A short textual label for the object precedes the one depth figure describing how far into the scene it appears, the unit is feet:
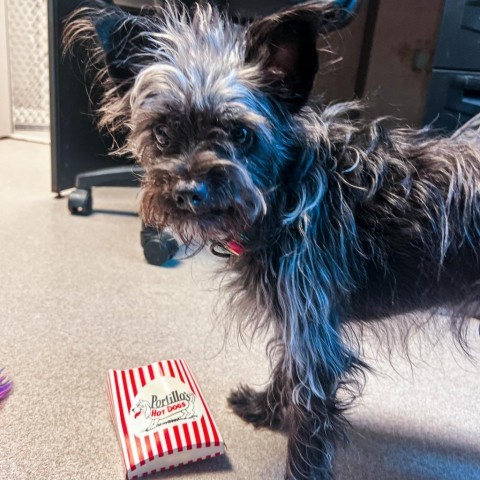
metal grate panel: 10.82
